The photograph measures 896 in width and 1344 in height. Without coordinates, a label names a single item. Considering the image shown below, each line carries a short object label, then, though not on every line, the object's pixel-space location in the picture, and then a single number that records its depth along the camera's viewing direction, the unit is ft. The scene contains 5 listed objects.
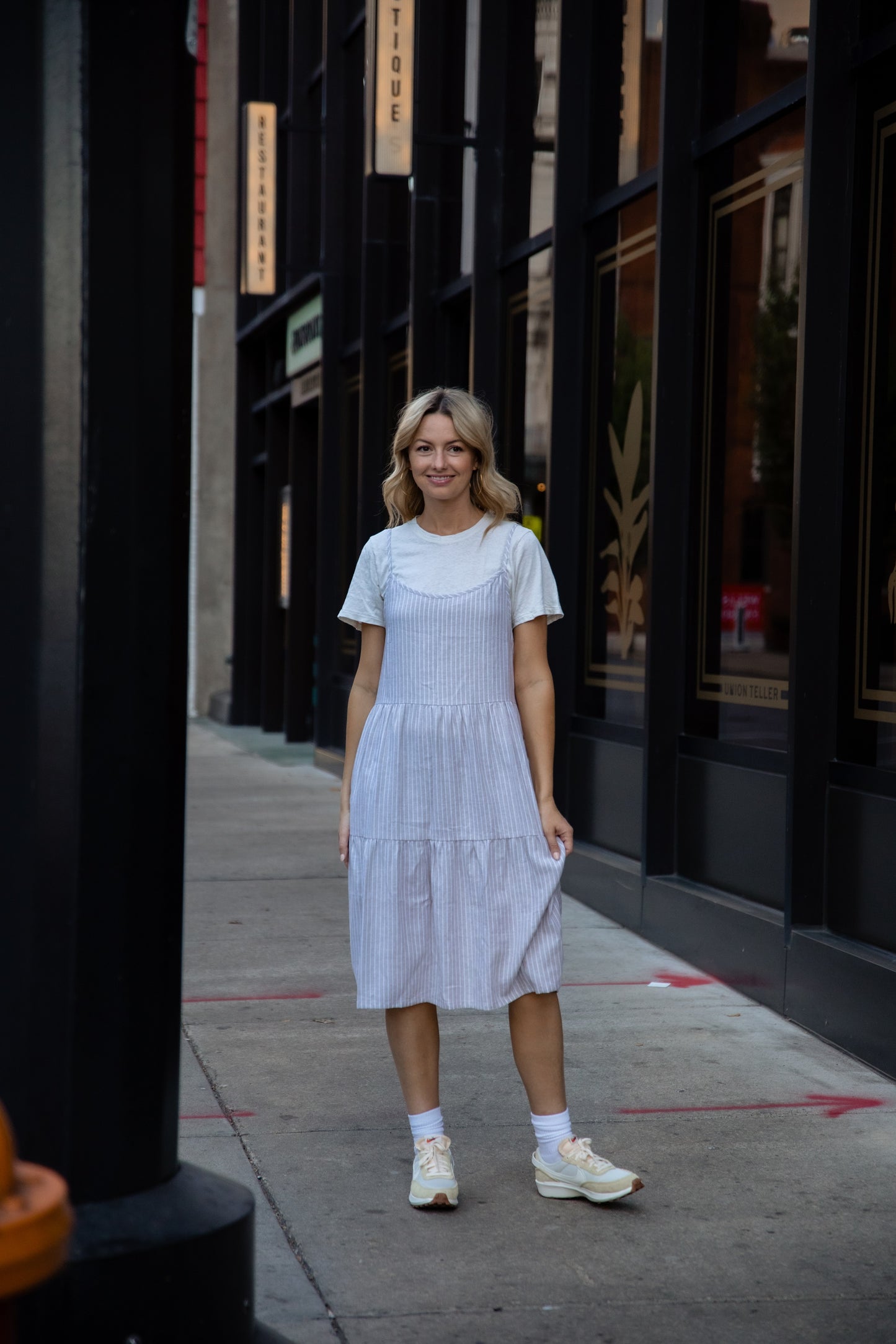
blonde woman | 12.66
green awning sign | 50.65
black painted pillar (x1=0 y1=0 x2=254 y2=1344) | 8.84
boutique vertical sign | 36.04
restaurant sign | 53.42
